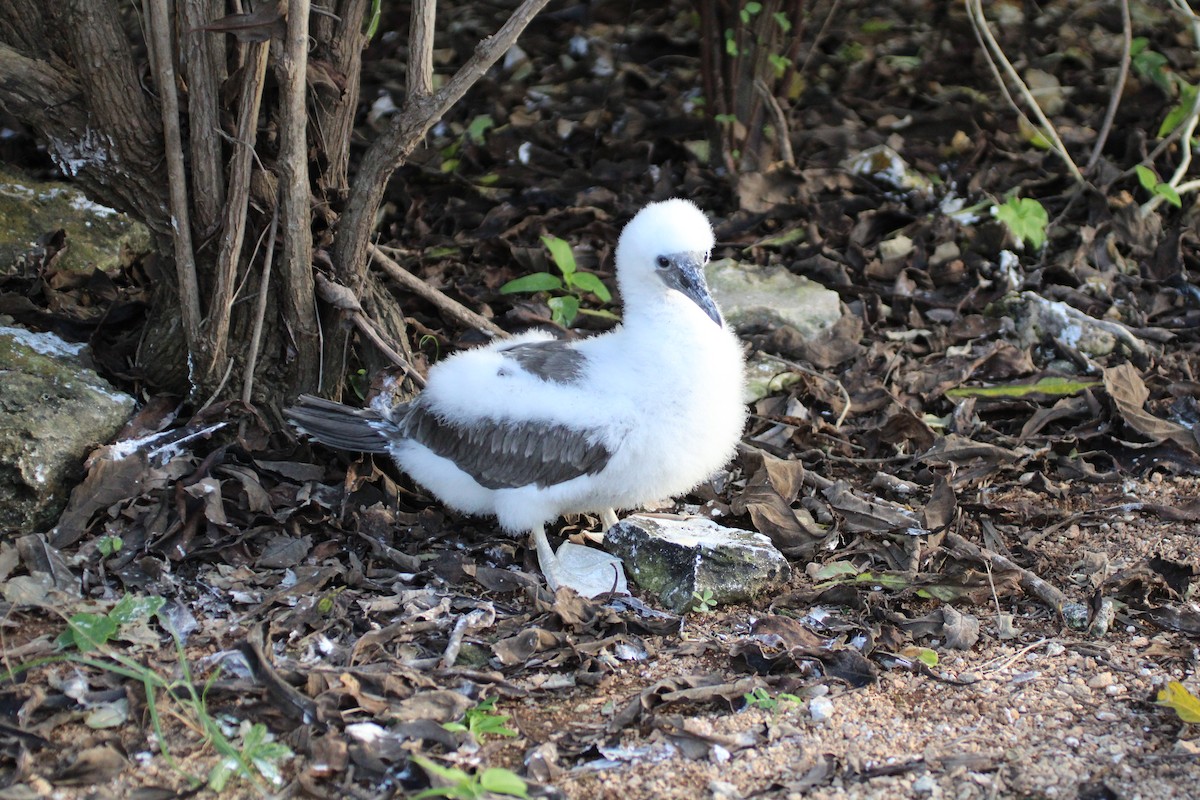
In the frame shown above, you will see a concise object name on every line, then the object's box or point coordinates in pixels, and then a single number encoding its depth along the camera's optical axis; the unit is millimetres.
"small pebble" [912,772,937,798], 5574
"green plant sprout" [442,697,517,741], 5922
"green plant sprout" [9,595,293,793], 5527
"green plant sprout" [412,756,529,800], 5191
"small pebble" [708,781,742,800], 5551
